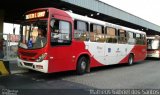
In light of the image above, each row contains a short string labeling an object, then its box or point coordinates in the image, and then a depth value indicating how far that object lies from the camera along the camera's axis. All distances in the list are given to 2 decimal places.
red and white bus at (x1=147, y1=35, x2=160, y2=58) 15.26
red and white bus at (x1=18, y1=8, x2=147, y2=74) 6.25
